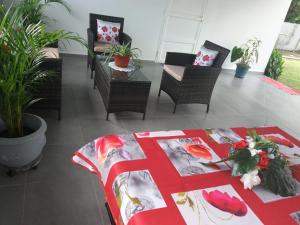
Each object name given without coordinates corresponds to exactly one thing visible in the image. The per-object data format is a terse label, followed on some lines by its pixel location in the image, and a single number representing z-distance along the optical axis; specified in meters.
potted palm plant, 1.44
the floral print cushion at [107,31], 4.13
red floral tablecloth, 0.98
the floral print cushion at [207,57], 3.45
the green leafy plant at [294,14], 9.03
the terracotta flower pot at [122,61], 2.89
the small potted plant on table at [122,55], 2.89
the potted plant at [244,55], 5.66
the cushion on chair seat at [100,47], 3.84
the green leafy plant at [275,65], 6.30
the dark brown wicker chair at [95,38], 3.83
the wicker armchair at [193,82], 3.12
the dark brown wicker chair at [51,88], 2.31
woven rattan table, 2.67
